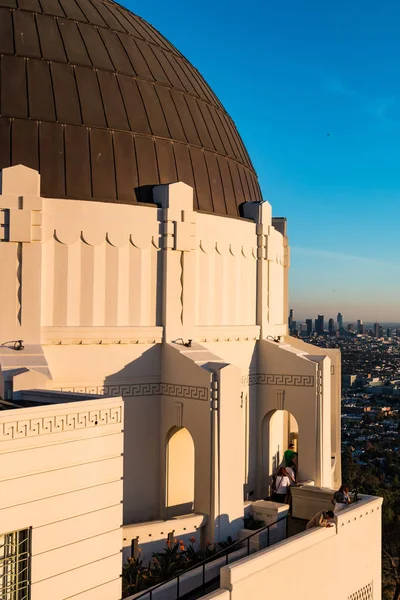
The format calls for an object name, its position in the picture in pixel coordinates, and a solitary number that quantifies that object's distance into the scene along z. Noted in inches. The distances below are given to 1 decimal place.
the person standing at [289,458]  647.1
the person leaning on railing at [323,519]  498.3
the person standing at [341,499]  536.1
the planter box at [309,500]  551.5
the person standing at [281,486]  582.6
